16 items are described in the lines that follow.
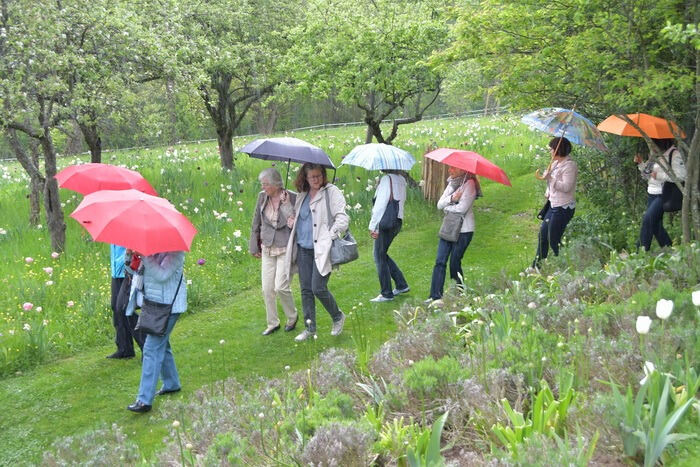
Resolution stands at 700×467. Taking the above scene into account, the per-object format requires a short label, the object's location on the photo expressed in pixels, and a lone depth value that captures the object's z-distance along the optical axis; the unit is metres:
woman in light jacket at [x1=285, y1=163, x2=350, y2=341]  6.85
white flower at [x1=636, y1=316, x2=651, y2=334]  3.33
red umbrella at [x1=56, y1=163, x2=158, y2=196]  6.70
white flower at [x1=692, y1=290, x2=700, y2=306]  3.62
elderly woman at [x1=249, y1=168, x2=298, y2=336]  7.14
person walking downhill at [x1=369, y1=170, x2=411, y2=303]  7.74
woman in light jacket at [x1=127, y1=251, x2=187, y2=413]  5.57
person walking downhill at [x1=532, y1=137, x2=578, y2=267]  7.79
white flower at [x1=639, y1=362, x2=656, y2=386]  3.45
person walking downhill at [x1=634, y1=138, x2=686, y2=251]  7.62
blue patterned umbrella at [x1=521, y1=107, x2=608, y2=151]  7.55
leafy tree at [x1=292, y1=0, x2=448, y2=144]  12.36
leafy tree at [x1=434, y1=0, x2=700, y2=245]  6.75
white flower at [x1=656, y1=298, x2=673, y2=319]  3.46
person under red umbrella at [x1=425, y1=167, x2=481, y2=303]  7.45
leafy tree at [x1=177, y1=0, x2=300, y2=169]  14.10
